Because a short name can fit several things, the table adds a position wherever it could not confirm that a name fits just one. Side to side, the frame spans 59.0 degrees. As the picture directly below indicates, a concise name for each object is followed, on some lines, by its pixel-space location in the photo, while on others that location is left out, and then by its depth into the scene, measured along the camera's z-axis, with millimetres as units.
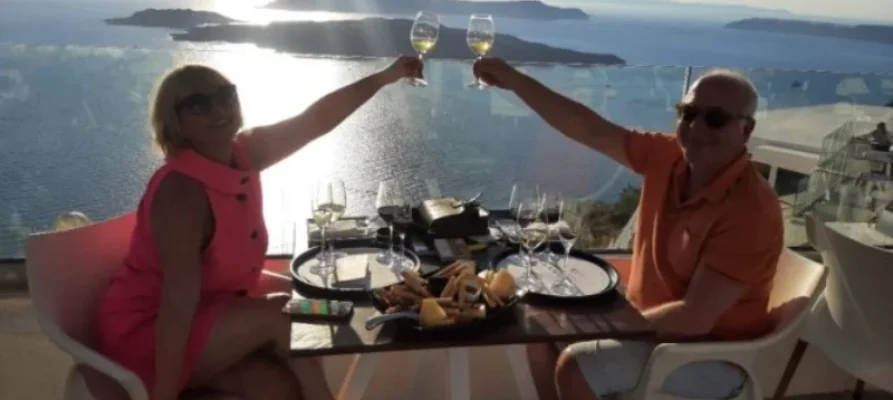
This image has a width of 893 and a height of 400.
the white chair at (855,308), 2373
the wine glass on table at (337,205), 2107
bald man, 1975
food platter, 1655
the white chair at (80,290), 1758
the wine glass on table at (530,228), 2062
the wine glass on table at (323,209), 2094
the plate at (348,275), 1859
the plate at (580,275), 1875
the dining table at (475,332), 1620
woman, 1839
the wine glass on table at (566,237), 1950
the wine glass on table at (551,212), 2174
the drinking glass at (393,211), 2107
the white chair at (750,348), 1975
